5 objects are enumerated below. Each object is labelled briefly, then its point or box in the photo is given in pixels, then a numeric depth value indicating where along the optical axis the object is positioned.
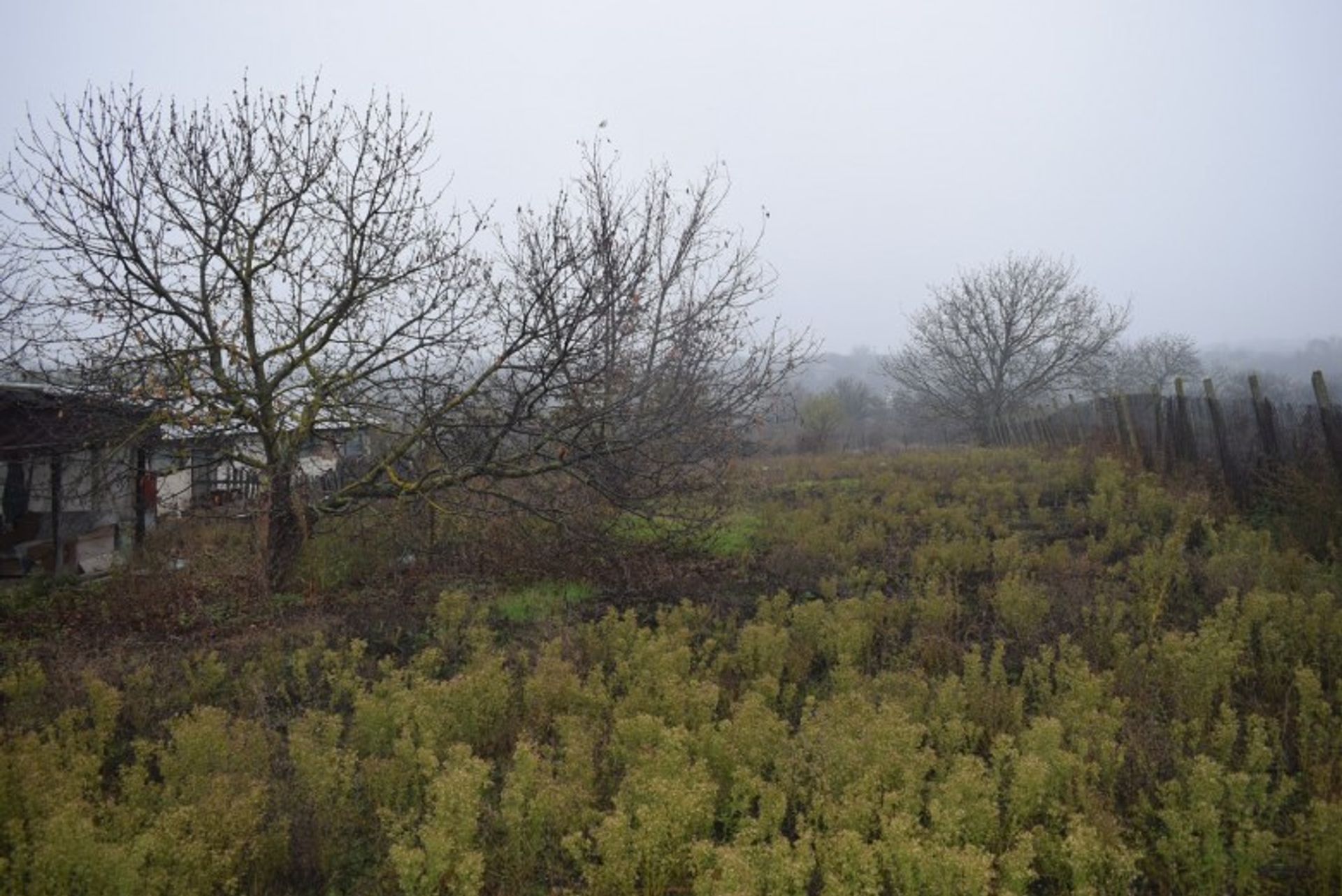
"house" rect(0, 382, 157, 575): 7.23
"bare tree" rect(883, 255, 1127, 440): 25.91
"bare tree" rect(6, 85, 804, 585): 6.98
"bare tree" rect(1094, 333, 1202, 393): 40.16
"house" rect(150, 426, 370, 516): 7.32
